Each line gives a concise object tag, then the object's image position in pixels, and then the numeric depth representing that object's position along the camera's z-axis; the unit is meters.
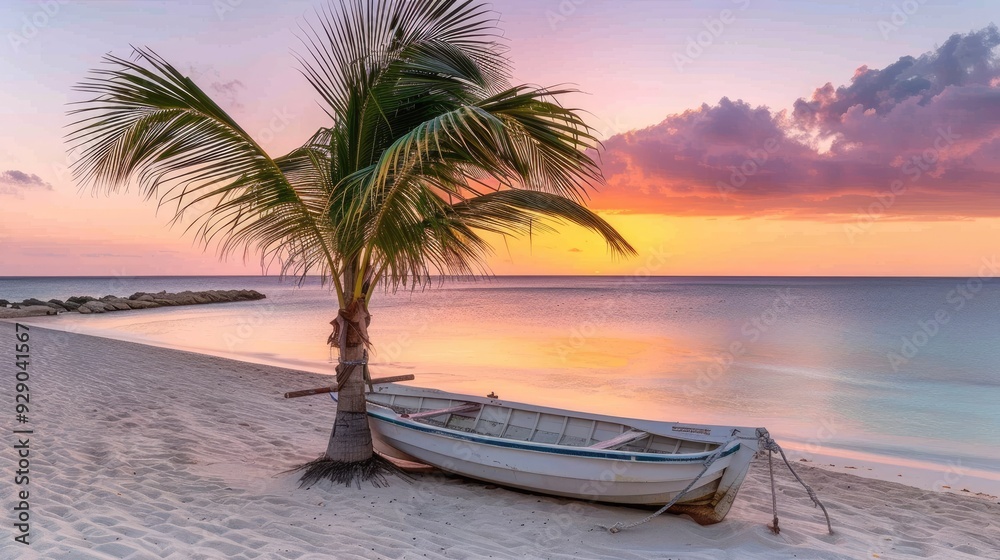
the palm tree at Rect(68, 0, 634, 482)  4.52
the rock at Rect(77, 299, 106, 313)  34.59
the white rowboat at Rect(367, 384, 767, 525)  4.94
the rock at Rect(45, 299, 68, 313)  33.86
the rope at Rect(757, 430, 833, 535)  4.87
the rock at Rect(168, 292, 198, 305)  45.26
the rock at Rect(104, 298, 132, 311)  36.59
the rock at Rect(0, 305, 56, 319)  27.17
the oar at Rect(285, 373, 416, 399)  6.19
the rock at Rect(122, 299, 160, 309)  38.78
